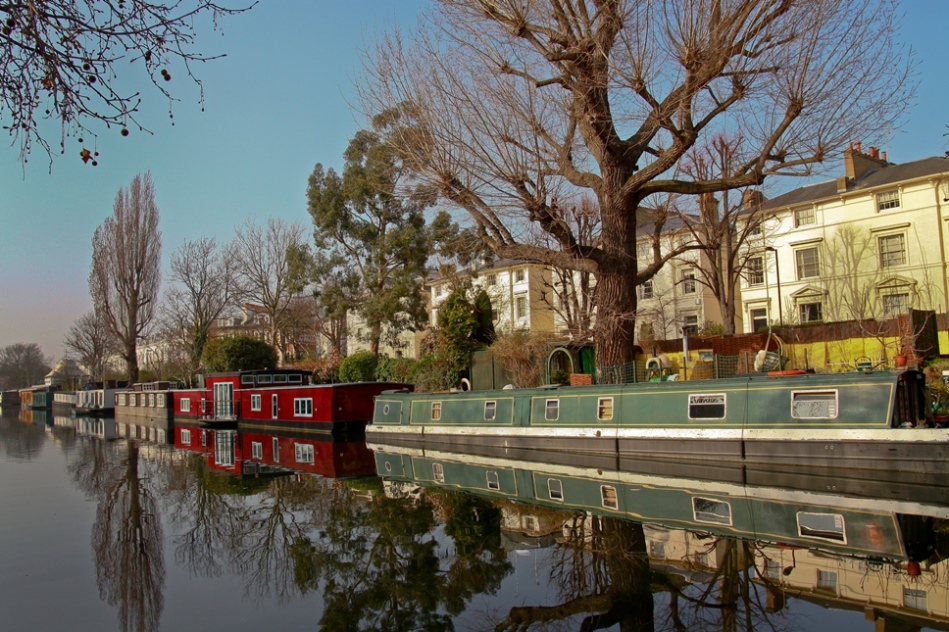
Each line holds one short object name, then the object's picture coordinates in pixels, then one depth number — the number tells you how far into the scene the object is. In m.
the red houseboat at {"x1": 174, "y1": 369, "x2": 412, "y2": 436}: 24.80
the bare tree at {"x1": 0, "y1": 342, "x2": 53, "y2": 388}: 120.25
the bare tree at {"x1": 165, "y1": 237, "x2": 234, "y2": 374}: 48.75
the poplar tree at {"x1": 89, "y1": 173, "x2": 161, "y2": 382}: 47.75
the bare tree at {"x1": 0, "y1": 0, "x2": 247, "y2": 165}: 4.98
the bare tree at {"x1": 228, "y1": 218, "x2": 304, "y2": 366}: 44.41
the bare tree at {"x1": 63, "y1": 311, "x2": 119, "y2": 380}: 68.56
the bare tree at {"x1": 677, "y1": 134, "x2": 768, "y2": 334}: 24.50
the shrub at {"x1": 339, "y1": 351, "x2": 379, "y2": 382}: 32.84
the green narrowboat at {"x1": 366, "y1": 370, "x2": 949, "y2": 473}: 11.50
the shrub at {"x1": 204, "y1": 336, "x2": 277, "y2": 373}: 38.84
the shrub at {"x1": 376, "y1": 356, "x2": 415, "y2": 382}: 30.45
